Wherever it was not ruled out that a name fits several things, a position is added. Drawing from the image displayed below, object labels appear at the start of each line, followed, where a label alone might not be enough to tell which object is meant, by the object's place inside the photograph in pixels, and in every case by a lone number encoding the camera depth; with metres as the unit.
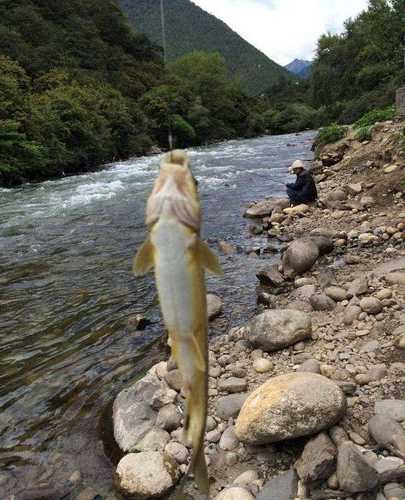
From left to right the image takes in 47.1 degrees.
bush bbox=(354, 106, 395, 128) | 19.63
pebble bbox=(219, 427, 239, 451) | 3.87
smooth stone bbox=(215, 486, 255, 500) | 3.31
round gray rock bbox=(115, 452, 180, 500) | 3.62
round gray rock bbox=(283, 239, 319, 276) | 7.84
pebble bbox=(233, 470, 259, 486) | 3.48
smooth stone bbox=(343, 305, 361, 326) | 5.48
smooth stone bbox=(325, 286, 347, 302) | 6.12
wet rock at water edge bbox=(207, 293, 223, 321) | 6.82
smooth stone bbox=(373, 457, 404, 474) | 3.15
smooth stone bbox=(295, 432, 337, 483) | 3.27
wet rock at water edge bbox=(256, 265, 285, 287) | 7.62
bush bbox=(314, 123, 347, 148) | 23.38
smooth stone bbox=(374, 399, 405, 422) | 3.57
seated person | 12.06
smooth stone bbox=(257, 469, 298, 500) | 3.27
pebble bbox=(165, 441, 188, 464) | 3.94
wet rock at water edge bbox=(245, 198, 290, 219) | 12.86
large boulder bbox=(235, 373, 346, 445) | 3.55
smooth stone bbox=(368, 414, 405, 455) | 3.32
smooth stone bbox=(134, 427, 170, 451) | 4.13
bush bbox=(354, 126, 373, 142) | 17.43
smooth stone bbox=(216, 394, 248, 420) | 4.26
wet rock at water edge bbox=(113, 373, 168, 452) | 4.29
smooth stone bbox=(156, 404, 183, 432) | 4.32
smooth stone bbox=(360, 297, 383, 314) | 5.45
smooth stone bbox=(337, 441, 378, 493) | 3.07
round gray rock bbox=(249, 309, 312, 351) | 5.21
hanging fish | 1.48
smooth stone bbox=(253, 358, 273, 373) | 4.90
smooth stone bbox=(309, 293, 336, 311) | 6.05
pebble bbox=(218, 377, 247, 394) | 4.66
